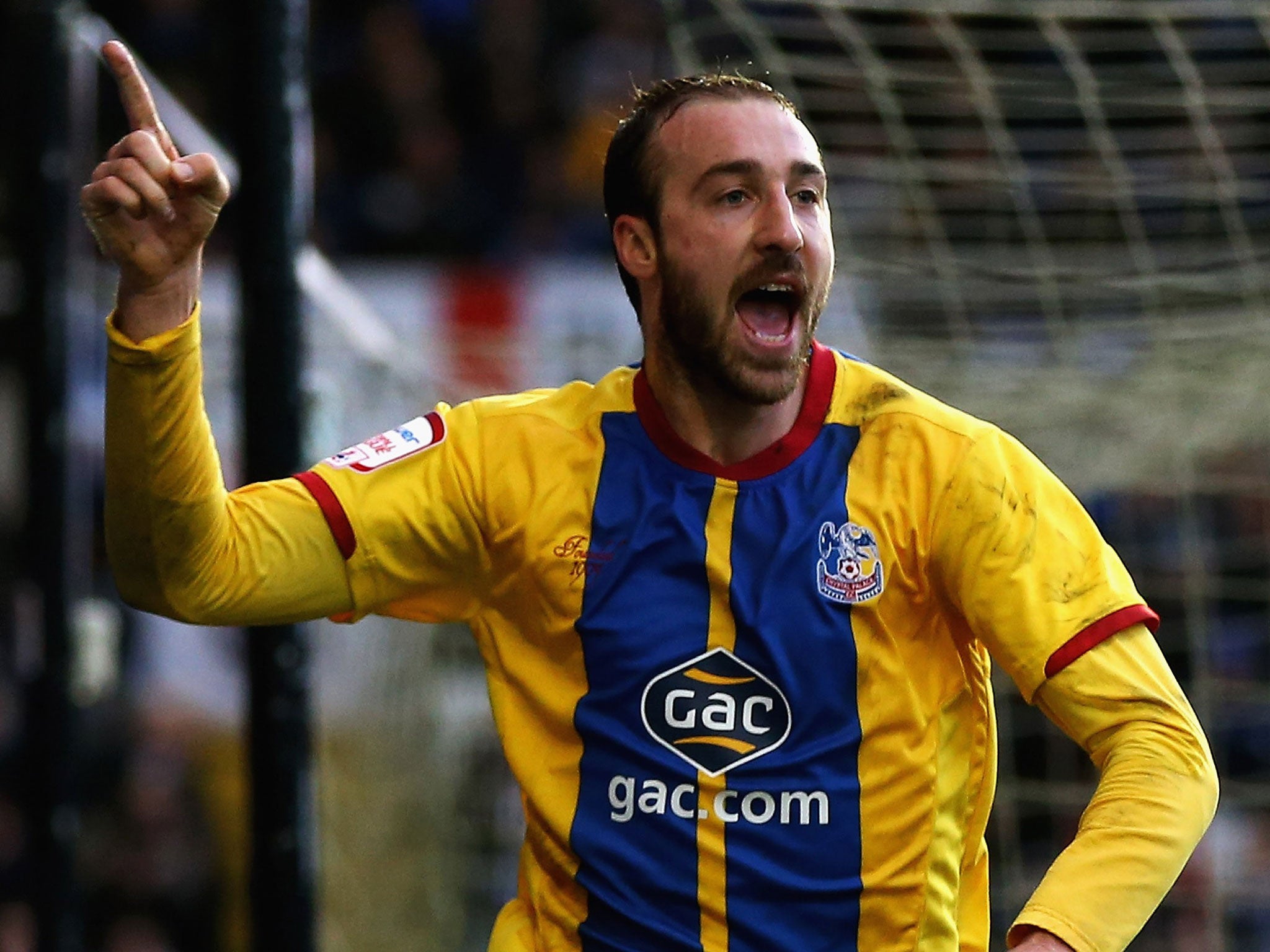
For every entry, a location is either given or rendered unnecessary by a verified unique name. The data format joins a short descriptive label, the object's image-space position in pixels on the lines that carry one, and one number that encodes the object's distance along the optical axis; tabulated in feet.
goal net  30.78
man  15.75
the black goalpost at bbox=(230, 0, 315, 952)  21.89
